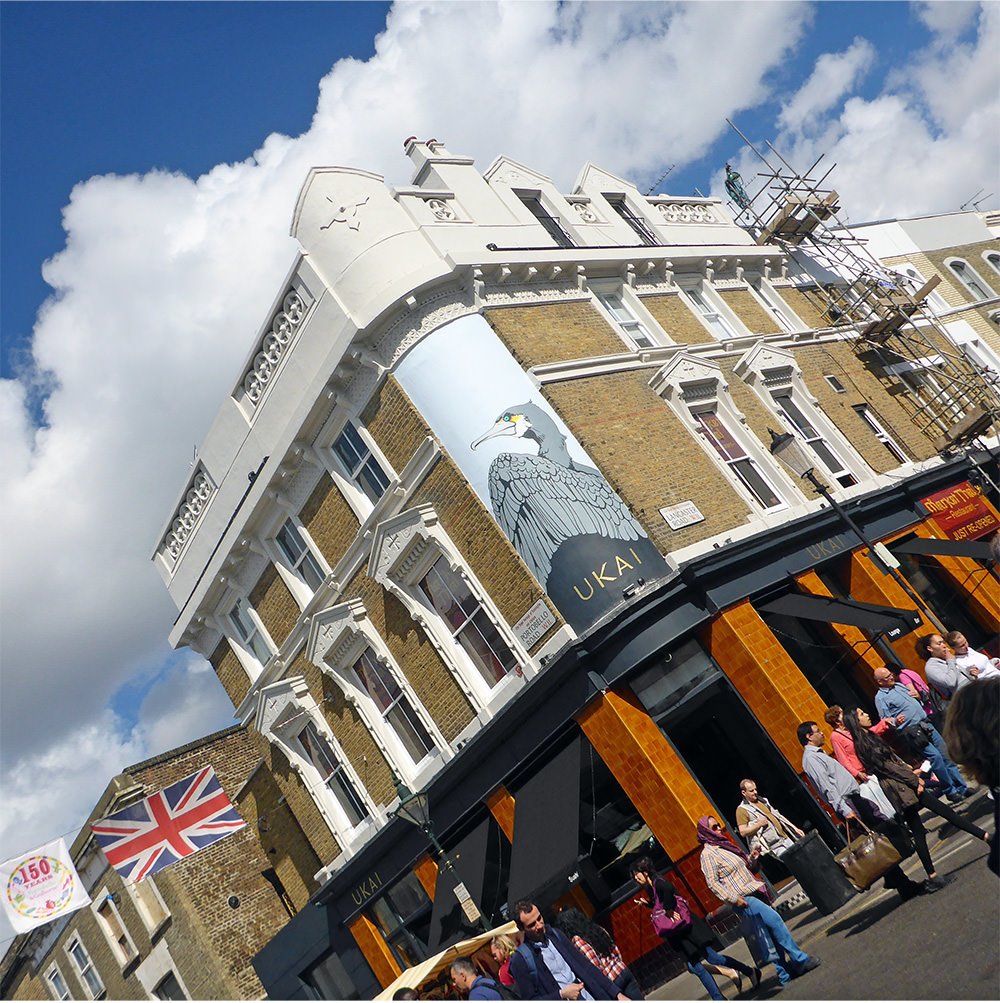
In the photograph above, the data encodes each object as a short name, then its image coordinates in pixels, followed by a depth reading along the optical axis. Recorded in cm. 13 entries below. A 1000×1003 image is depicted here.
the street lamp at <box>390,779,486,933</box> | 1559
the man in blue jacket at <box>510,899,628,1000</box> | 829
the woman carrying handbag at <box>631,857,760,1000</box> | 969
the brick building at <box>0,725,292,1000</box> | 2244
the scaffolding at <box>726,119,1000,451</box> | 2469
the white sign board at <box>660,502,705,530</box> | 1622
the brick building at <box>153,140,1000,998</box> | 1527
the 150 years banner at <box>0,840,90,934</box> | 1694
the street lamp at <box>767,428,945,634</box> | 1730
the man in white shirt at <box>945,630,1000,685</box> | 1076
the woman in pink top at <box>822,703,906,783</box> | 1020
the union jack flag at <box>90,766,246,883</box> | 1677
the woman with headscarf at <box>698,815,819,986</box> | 912
